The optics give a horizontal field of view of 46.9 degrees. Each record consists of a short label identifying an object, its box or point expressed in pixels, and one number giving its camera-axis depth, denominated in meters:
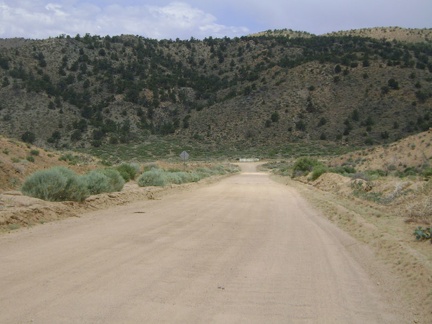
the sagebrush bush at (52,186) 18.16
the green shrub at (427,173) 27.80
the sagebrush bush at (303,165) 47.78
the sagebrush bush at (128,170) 37.31
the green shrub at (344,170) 40.69
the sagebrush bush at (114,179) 25.28
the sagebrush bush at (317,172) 39.91
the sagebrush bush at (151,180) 30.98
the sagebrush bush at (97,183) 22.91
